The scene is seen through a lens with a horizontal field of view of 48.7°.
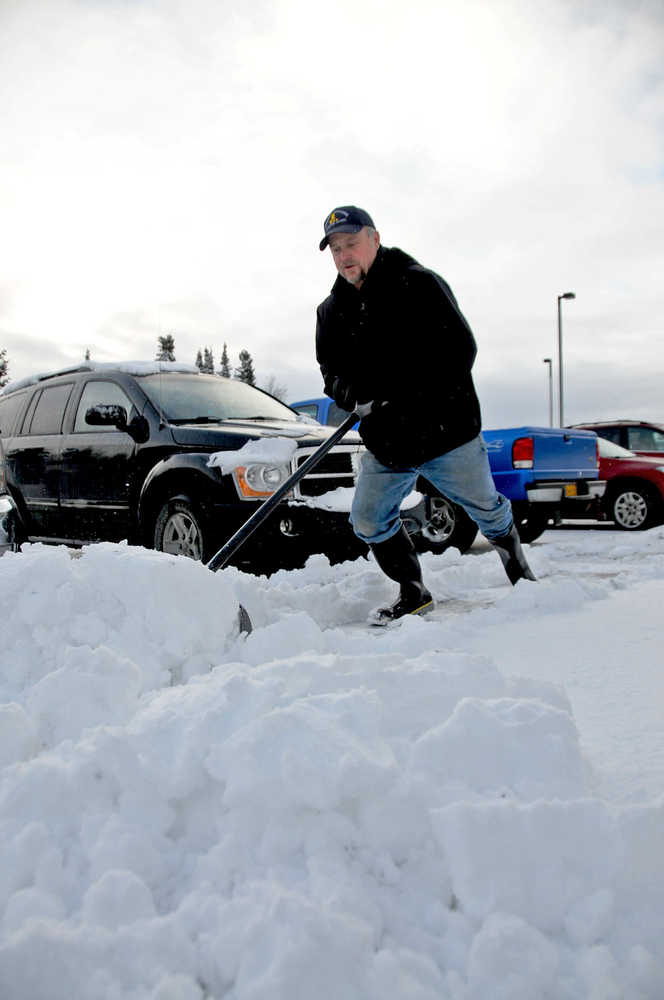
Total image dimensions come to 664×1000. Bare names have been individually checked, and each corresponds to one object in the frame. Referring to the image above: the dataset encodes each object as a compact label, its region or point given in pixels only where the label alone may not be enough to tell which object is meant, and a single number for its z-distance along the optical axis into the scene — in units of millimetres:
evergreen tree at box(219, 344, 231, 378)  81562
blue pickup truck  7328
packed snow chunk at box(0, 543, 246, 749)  1870
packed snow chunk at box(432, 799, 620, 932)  1193
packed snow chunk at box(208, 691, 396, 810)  1322
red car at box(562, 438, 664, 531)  9602
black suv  4418
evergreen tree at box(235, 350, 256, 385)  71375
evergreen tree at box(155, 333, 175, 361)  61250
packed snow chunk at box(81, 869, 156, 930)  1150
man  3389
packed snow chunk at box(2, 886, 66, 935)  1141
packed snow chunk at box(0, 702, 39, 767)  1603
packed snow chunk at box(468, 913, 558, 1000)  1061
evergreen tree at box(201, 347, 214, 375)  75562
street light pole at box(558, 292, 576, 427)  23281
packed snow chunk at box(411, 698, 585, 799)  1417
